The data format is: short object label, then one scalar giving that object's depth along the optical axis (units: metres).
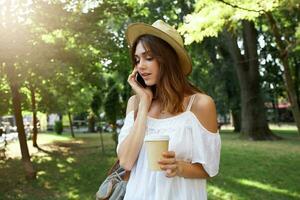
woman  2.22
